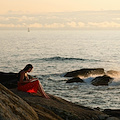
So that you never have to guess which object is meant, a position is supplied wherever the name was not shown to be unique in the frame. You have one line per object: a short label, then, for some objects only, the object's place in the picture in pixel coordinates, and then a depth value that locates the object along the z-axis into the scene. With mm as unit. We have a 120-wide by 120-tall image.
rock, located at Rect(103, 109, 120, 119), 13767
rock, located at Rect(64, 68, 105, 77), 34938
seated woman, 12375
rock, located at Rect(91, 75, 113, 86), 29709
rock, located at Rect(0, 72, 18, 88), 16291
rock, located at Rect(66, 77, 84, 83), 30562
